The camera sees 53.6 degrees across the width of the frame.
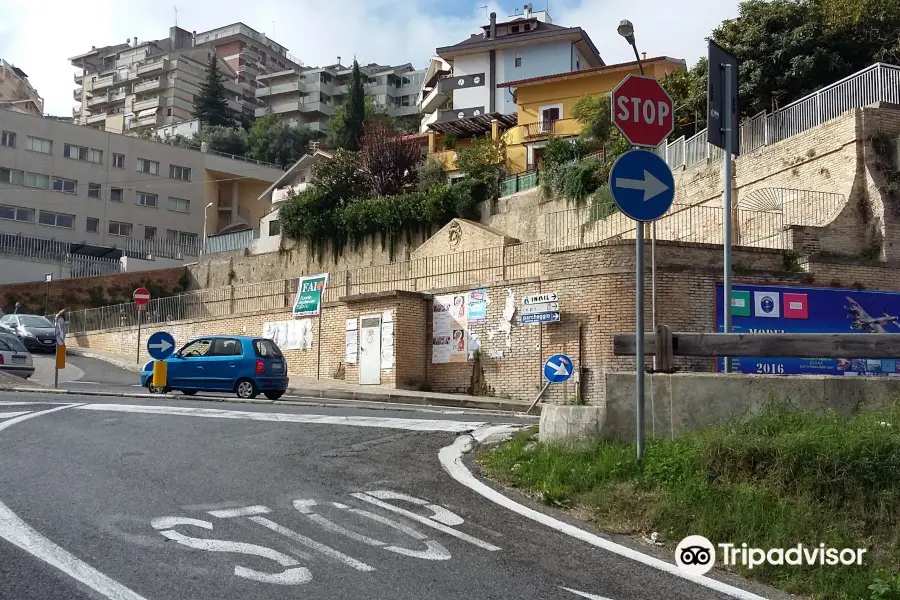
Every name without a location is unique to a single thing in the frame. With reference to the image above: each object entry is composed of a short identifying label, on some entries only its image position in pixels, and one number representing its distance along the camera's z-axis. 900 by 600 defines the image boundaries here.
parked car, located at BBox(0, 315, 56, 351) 34.84
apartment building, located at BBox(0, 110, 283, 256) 61.28
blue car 20.52
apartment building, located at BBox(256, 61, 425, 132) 104.69
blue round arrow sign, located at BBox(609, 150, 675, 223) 7.72
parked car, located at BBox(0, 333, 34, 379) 23.62
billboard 20.78
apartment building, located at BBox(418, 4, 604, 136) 61.50
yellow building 48.19
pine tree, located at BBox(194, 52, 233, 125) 98.93
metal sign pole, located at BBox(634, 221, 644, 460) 7.61
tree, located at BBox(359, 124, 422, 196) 46.28
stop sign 10.46
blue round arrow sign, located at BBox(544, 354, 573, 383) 17.80
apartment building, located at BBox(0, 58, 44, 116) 96.62
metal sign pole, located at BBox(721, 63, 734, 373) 14.71
